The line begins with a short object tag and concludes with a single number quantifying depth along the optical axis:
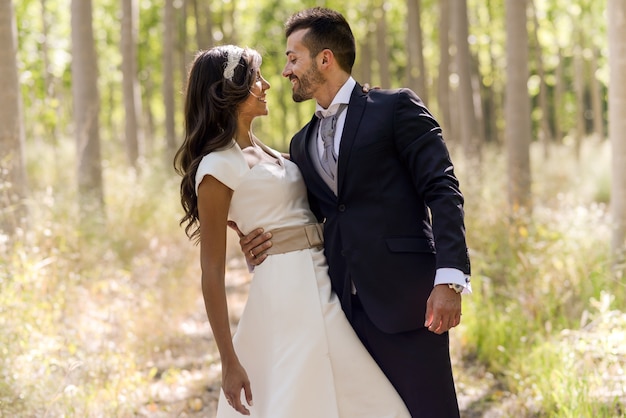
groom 2.92
